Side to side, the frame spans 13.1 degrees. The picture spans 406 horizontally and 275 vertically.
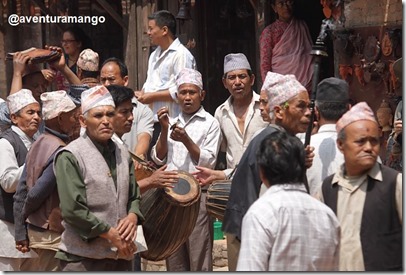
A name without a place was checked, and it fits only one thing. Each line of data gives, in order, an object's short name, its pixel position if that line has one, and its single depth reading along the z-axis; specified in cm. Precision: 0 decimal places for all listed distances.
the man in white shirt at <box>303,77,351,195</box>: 1048
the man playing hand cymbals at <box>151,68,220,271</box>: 1336
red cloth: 1660
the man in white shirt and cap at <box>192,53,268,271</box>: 1338
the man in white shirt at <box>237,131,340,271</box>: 846
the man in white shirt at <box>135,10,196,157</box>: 1480
